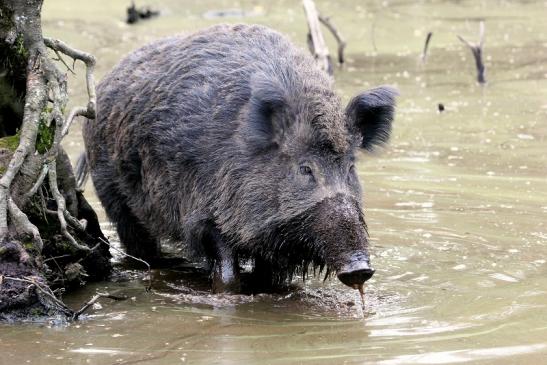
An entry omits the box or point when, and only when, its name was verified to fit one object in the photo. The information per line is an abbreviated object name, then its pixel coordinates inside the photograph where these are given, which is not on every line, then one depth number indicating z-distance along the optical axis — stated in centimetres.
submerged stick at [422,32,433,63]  2955
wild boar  1263
